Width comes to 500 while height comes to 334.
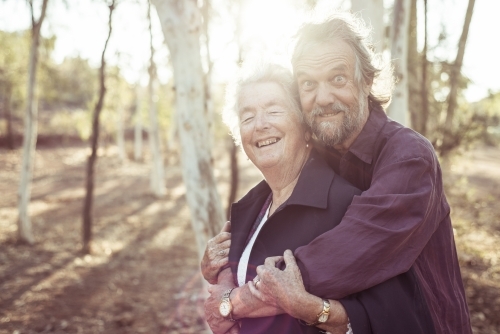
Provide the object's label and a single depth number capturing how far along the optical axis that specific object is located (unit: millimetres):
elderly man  1565
